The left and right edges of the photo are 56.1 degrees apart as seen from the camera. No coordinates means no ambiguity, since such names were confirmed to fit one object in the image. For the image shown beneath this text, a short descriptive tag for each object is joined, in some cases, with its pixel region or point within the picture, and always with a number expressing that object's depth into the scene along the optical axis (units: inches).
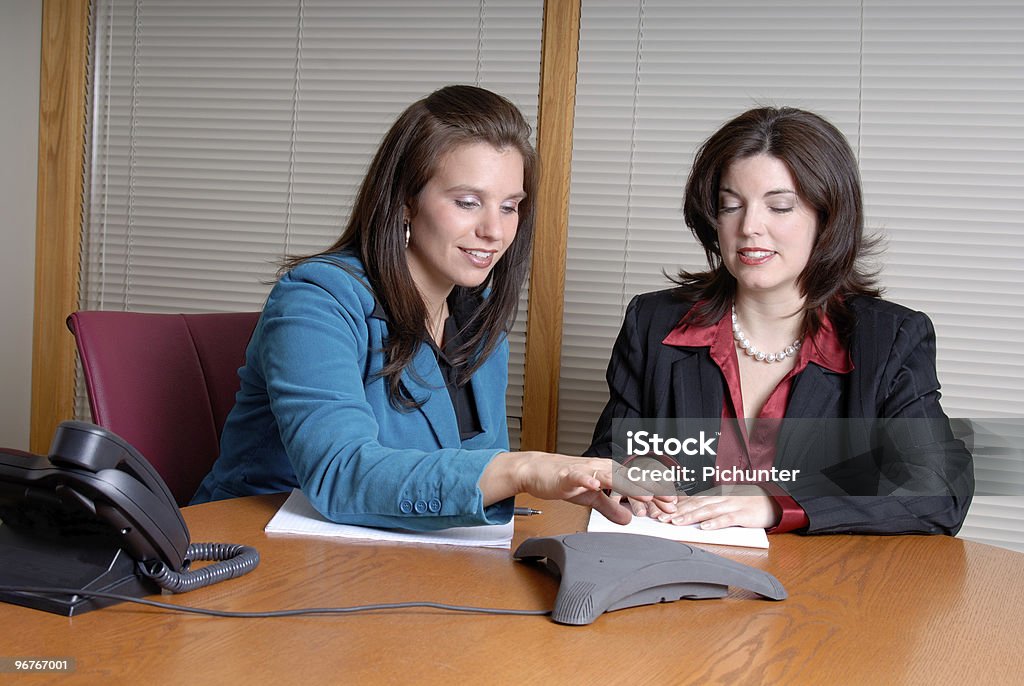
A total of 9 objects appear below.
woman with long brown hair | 52.2
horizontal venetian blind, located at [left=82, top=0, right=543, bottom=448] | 129.4
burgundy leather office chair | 71.0
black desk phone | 37.3
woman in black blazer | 74.4
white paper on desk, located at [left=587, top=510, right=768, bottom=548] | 57.3
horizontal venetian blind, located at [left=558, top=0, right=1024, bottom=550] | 115.8
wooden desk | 34.7
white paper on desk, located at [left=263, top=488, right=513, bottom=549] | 52.6
